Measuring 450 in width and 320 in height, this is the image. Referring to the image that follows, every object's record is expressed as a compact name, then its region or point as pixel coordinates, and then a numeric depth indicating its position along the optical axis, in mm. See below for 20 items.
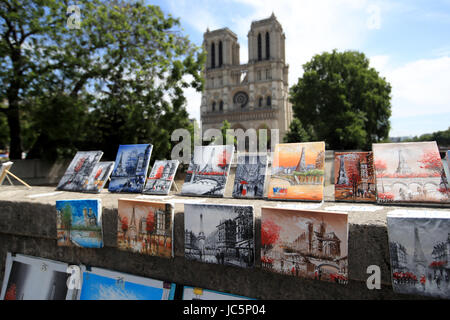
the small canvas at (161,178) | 3686
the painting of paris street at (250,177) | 3148
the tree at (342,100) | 26291
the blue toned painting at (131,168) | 3869
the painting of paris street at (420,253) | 1550
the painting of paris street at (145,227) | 2367
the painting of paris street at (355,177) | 2742
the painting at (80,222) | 2664
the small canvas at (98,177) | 3969
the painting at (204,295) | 2145
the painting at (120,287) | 2396
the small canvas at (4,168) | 4480
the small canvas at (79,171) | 4191
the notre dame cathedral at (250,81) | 53438
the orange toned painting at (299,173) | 2852
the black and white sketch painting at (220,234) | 2066
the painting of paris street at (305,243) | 1772
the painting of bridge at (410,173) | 2463
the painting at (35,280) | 2814
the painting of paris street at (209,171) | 3348
